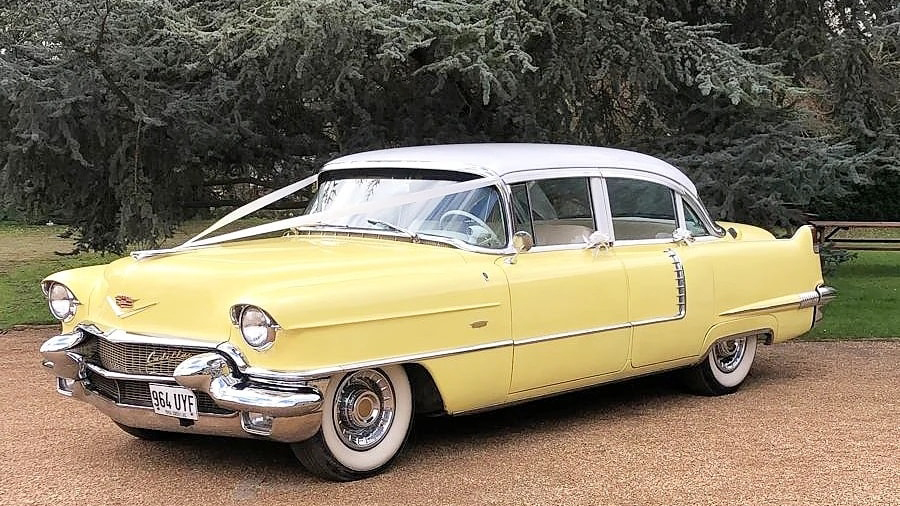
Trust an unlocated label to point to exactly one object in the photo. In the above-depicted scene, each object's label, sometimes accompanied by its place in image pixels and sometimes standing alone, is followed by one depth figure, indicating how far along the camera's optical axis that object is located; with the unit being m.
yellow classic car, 4.84
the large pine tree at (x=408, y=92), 8.95
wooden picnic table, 14.70
